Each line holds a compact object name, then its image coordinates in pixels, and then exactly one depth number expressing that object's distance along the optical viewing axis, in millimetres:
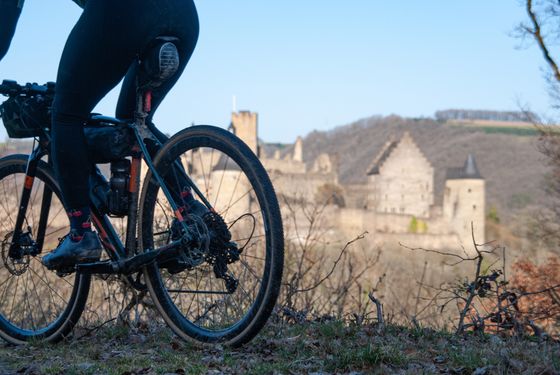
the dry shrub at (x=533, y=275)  12320
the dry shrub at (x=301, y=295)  4199
